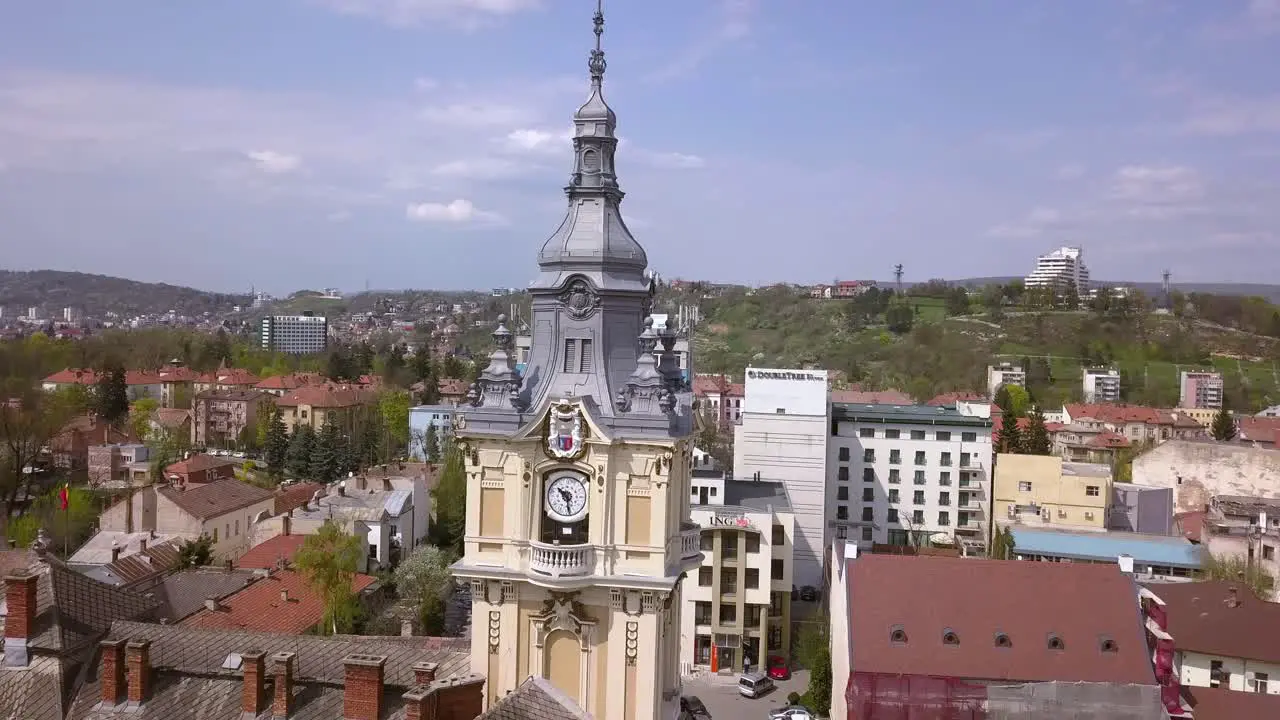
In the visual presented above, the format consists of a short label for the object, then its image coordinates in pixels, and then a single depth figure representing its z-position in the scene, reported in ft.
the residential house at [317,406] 384.06
